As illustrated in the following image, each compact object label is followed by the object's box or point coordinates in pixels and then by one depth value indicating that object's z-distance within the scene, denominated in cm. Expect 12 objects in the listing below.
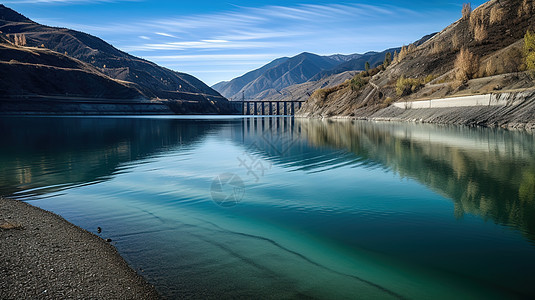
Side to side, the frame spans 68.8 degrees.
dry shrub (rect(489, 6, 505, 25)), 11912
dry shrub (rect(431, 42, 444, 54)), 12634
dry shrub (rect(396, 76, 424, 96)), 11094
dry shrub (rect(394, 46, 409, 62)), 14530
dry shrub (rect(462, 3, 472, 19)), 13312
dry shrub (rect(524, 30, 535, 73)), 6806
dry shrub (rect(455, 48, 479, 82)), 9125
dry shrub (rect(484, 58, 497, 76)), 8675
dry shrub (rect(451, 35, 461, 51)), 12262
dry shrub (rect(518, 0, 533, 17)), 11530
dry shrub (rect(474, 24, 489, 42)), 11641
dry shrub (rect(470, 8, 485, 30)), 12369
